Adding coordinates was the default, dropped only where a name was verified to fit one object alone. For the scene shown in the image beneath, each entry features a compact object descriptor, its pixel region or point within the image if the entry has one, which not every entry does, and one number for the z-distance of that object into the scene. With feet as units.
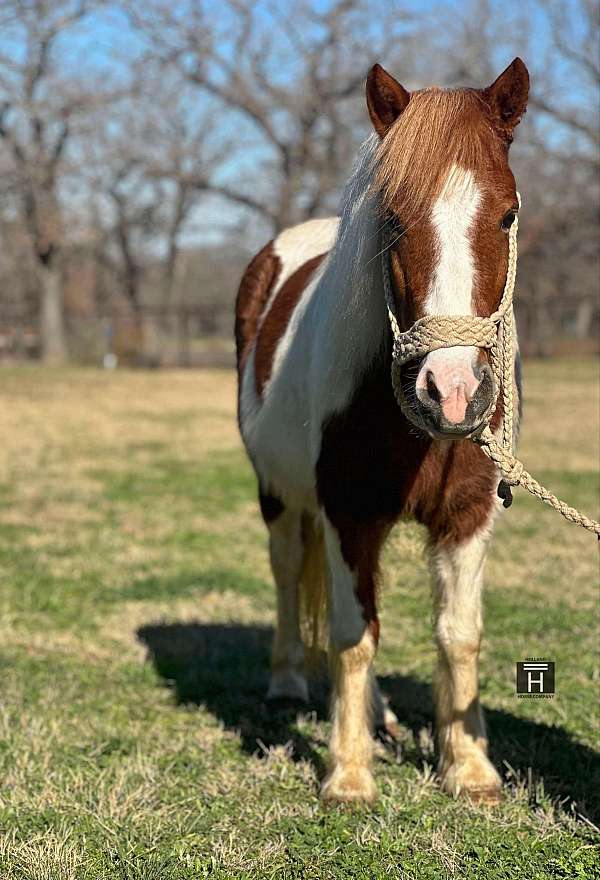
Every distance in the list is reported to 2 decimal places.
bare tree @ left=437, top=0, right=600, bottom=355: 79.05
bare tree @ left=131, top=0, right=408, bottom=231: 84.43
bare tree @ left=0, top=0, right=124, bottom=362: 82.17
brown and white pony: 7.24
